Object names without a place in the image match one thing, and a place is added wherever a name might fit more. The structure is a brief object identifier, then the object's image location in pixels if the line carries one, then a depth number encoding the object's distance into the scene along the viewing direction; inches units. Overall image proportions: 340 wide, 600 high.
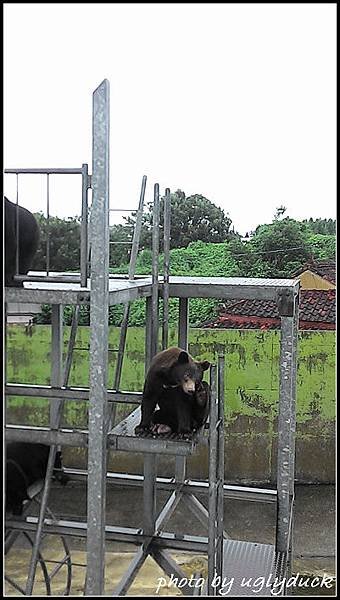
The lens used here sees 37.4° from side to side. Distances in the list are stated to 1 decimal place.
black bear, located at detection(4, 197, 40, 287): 142.6
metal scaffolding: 146.9
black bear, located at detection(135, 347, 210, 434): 177.1
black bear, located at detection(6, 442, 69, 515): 147.3
